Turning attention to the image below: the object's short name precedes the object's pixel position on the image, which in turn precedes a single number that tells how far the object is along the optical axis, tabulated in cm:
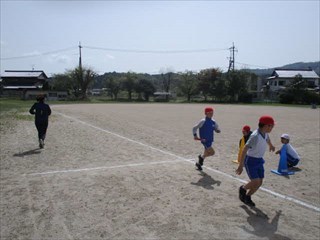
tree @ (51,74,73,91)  7925
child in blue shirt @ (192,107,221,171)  789
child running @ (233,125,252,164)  802
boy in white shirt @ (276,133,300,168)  827
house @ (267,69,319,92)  8131
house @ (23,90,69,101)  7075
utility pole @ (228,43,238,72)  7644
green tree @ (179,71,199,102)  7862
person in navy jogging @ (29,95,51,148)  1111
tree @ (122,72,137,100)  8050
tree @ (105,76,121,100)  8288
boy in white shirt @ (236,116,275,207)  523
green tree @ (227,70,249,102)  6900
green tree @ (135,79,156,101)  8006
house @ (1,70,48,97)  8019
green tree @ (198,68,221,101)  7331
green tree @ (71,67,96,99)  7544
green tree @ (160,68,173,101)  9344
